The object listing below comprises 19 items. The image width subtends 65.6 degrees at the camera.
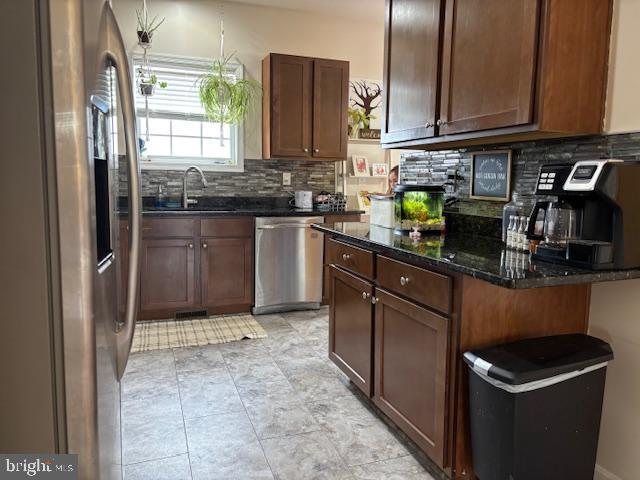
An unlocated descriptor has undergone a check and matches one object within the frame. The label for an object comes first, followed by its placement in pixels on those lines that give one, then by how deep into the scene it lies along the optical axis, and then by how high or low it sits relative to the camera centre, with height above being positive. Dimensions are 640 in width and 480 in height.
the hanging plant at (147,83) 4.25 +0.87
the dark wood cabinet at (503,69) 1.74 +0.47
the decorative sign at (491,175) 2.33 +0.06
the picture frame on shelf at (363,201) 5.23 -0.16
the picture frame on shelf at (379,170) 5.24 +0.17
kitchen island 1.73 -0.49
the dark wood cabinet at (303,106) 4.43 +0.72
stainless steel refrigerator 0.86 -0.09
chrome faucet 4.43 +0.00
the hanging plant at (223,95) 4.43 +0.79
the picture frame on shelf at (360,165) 5.15 +0.21
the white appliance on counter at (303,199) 4.71 -0.13
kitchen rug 3.59 -1.15
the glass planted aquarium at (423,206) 2.57 -0.10
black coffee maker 1.57 -0.08
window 4.46 +0.52
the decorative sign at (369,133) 5.20 +0.55
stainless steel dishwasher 4.27 -0.68
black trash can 1.59 -0.72
